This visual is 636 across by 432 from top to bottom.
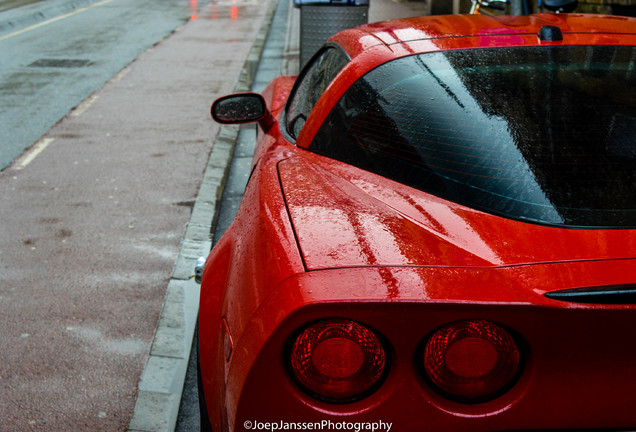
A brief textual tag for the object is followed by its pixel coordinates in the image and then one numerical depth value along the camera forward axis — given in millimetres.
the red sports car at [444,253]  1469
